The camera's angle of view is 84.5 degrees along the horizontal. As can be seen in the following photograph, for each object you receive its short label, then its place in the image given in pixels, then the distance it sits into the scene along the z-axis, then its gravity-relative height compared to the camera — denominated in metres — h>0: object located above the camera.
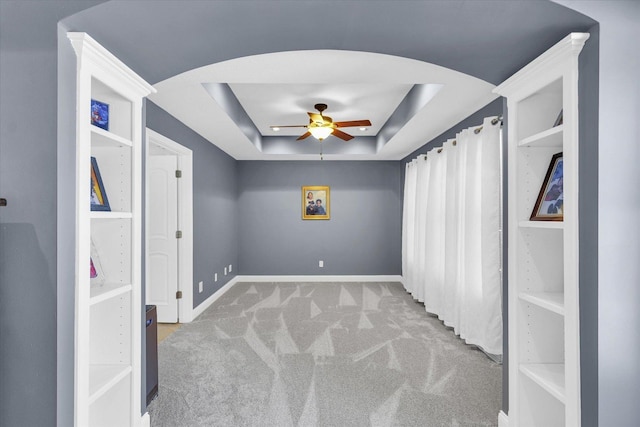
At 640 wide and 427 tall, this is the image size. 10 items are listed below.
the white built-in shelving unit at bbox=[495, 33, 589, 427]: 1.82 -0.28
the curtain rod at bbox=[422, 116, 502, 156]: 3.05 +0.80
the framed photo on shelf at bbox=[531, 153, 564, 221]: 1.71 +0.08
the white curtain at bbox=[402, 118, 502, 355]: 3.19 -0.23
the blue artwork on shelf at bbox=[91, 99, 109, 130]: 1.76 +0.51
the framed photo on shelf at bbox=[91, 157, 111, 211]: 1.75 +0.11
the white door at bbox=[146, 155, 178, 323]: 4.24 -0.29
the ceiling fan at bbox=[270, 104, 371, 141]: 3.85 +0.99
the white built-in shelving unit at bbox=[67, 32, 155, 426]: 1.82 -0.26
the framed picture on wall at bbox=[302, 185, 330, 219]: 6.61 +0.18
